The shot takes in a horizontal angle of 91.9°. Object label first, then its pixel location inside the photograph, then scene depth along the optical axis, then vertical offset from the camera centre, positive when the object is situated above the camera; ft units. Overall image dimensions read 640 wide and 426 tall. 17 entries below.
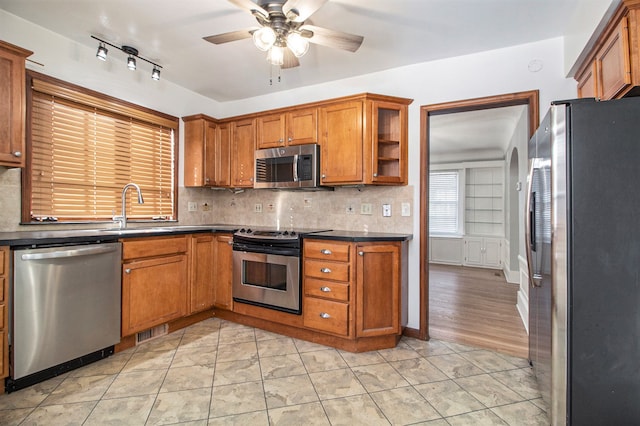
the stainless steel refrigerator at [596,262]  4.50 -0.69
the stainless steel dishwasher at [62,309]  6.23 -2.11
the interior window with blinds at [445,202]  22.35 +0.93
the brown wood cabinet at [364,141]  9.21 +2.26
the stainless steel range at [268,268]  9.10 -1.69
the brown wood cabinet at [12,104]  6.56 +2.36
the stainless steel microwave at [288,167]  9.96 +1.58
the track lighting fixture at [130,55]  8.27 +4.53
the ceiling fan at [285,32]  5.67 +3.73
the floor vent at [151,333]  8.66 -3.46
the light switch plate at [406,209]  9.67 +0.18
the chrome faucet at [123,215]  9.37 -0.05
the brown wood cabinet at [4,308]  5.96 -1.84
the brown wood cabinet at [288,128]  10.07 +2.92
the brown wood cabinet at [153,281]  8.10 -1.92
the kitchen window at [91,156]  8.01 +1.73
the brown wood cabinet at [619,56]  4.77 +2.73
